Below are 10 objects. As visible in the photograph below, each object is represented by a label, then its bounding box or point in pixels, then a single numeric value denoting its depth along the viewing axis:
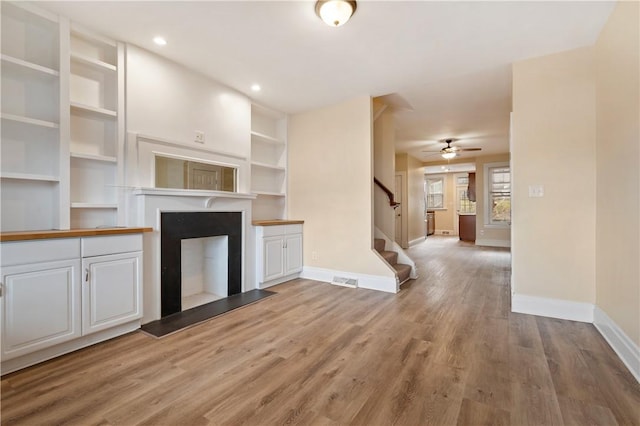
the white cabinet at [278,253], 3.88
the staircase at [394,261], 4.18
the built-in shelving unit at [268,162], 4.44
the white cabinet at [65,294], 1.85
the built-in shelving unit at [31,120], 2.19
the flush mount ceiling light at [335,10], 2.11
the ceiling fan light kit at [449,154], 7.13
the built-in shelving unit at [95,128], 2.51
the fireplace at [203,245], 2.86
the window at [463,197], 11.74
